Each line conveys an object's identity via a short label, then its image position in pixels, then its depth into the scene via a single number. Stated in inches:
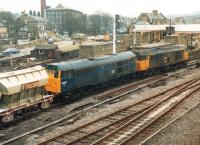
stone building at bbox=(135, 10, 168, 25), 4861.7
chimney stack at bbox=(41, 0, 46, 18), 6878.9
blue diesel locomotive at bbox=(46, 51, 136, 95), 1004.6
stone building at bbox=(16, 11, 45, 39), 4552.9
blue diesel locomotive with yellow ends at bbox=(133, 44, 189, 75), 1432.1
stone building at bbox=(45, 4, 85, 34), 5162.4
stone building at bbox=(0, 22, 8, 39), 4598.4
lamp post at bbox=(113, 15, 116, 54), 1492.6
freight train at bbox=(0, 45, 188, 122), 812.0
